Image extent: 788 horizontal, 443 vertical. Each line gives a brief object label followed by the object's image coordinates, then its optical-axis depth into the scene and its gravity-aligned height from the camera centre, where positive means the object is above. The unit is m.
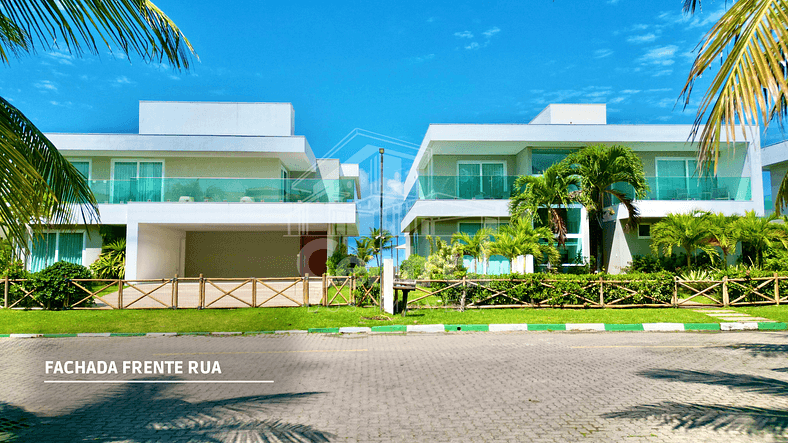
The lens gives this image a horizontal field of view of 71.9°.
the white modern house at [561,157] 22.23 +2.97
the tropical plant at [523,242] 17.84 +0.30
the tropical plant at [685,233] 18.16 +0.61
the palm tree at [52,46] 3.44 +1.50
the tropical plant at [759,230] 19.39 +0.75
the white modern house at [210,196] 22.16 +2.29
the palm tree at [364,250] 26.50 +0.06
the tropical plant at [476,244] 20.81 +0.27
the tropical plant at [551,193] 19.02 +2.06
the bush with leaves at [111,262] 22.02 -0.43
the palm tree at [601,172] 18.33 +2.68
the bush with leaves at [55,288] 15.35 -1.04
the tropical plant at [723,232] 18.53 +0.65
